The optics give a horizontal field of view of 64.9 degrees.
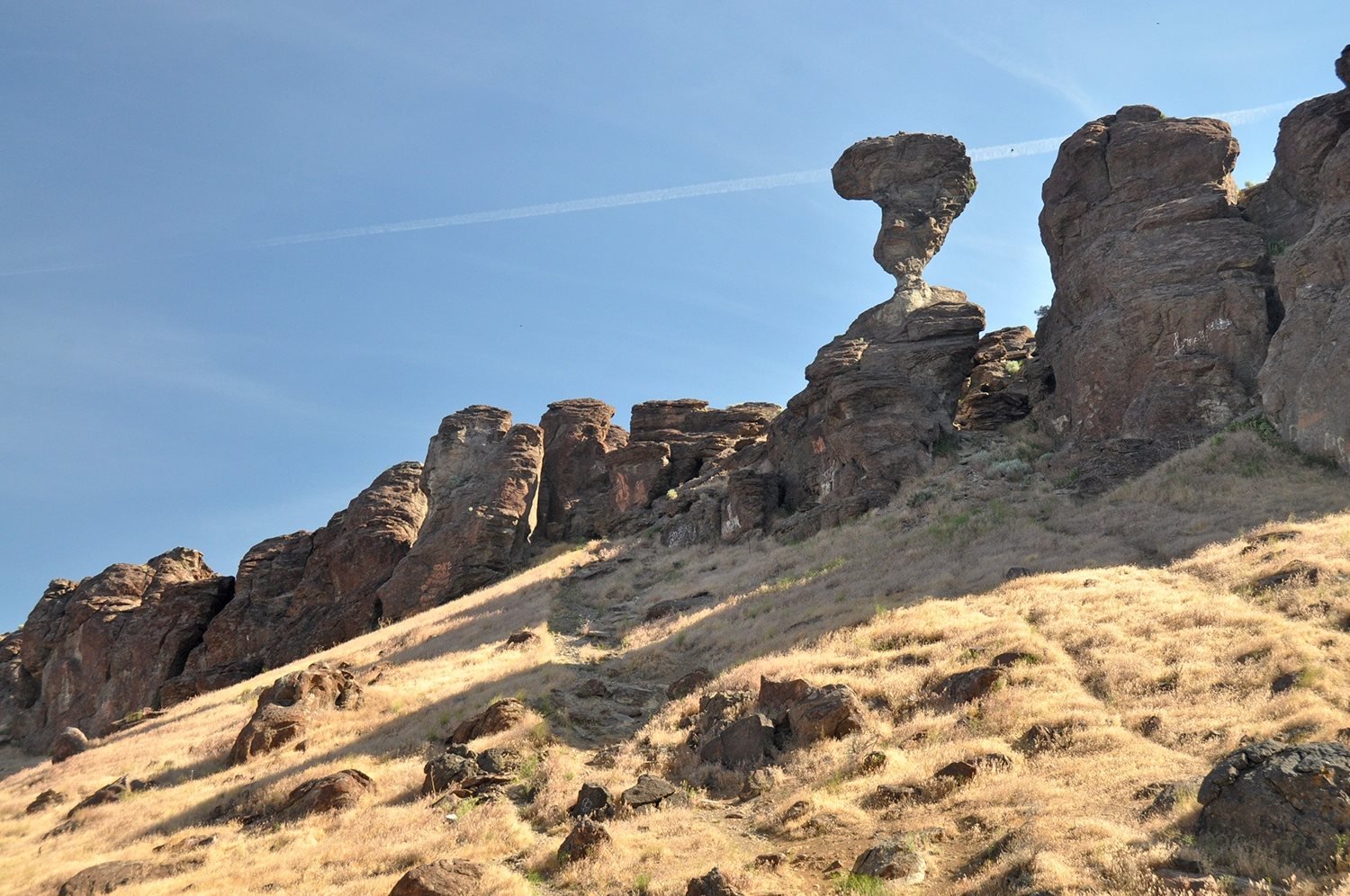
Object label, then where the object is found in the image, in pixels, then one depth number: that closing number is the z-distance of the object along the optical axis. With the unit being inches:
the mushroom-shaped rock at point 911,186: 2172.7
